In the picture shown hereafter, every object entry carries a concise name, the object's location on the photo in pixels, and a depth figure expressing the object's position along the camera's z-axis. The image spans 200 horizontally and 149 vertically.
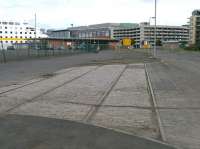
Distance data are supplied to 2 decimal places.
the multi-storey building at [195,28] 110.33
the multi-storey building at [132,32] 112.46
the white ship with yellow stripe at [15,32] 66.09
